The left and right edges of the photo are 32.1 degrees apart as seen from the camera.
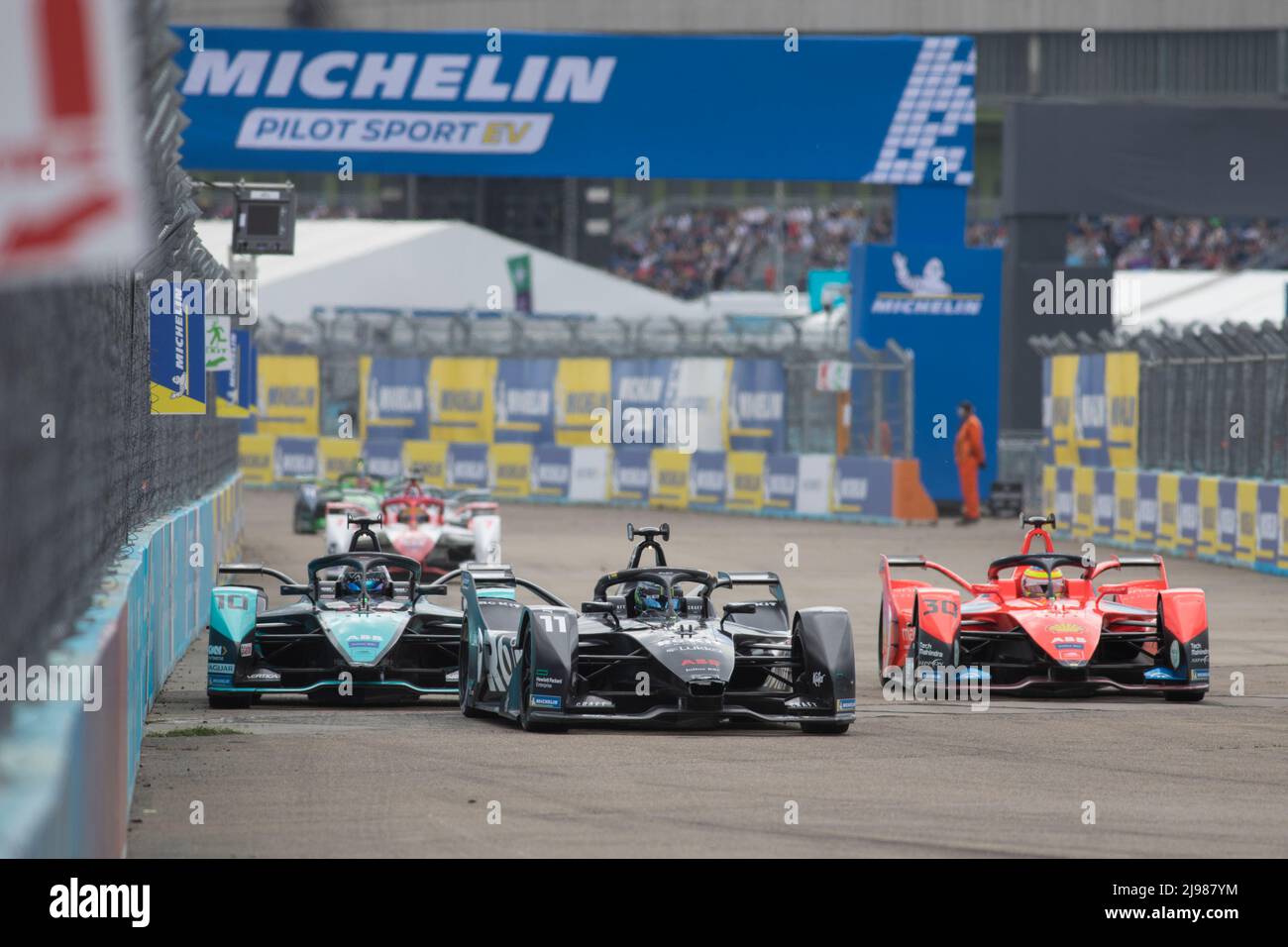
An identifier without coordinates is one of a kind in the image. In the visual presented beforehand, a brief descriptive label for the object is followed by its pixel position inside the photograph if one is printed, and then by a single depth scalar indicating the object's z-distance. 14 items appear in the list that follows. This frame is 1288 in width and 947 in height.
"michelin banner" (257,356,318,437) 40.81
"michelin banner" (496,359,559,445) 38.50
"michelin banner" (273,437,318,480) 40.59
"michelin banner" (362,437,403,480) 39.28
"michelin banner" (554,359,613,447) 37.88
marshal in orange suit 31.34
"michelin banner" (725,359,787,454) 34.78
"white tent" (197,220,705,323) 43.00
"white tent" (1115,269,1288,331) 38.25
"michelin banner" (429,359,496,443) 39.19
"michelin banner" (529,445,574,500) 37.75
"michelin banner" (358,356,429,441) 40.09
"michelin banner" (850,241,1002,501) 32.50
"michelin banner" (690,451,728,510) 35.38
